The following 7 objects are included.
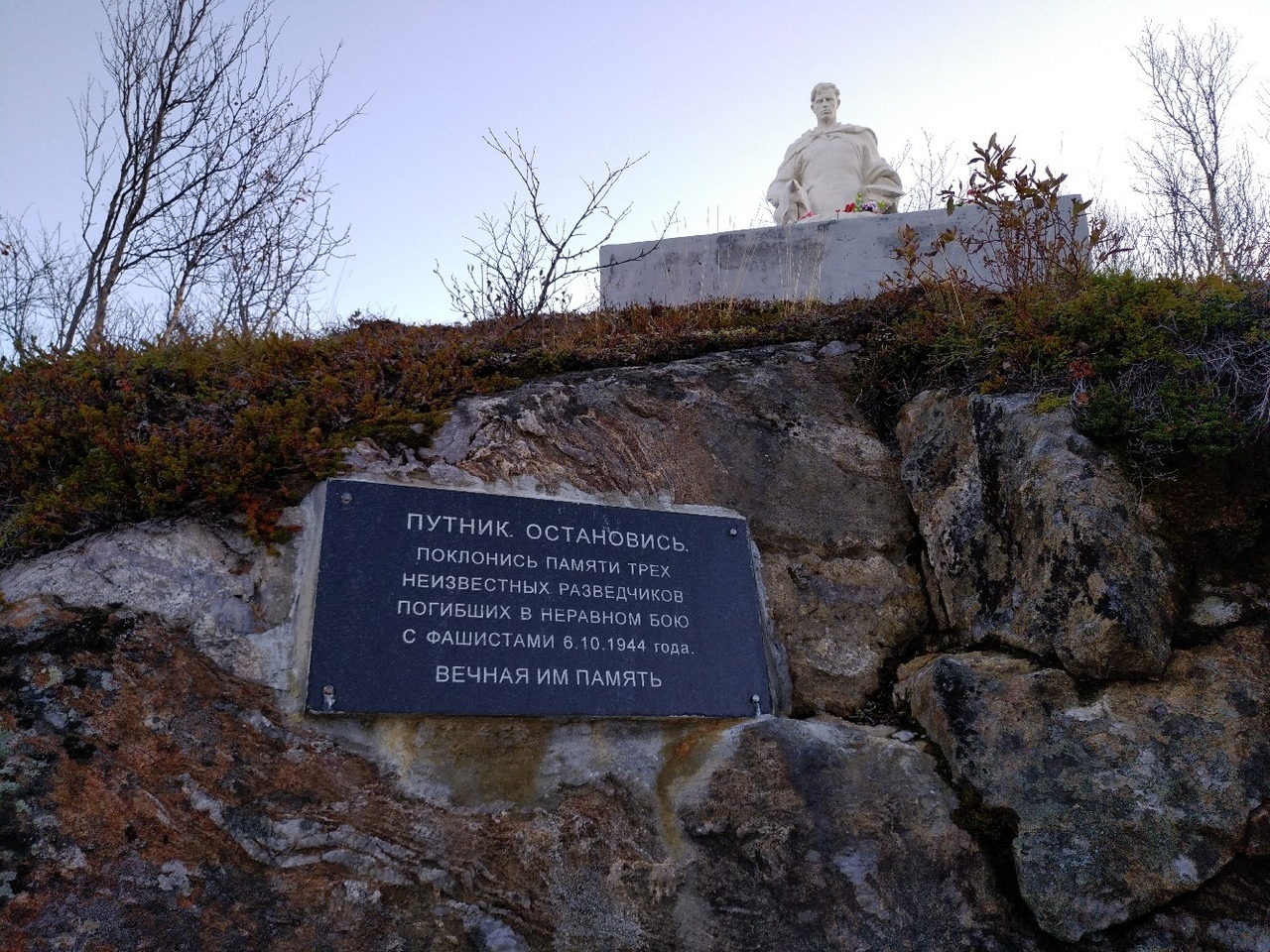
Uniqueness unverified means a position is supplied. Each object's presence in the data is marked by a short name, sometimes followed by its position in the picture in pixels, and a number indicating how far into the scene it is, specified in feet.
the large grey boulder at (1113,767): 9.18
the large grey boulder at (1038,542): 10.25
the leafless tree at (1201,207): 31.50
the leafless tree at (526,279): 20.13
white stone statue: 28.25
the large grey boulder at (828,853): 9.09
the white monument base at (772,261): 22.54
